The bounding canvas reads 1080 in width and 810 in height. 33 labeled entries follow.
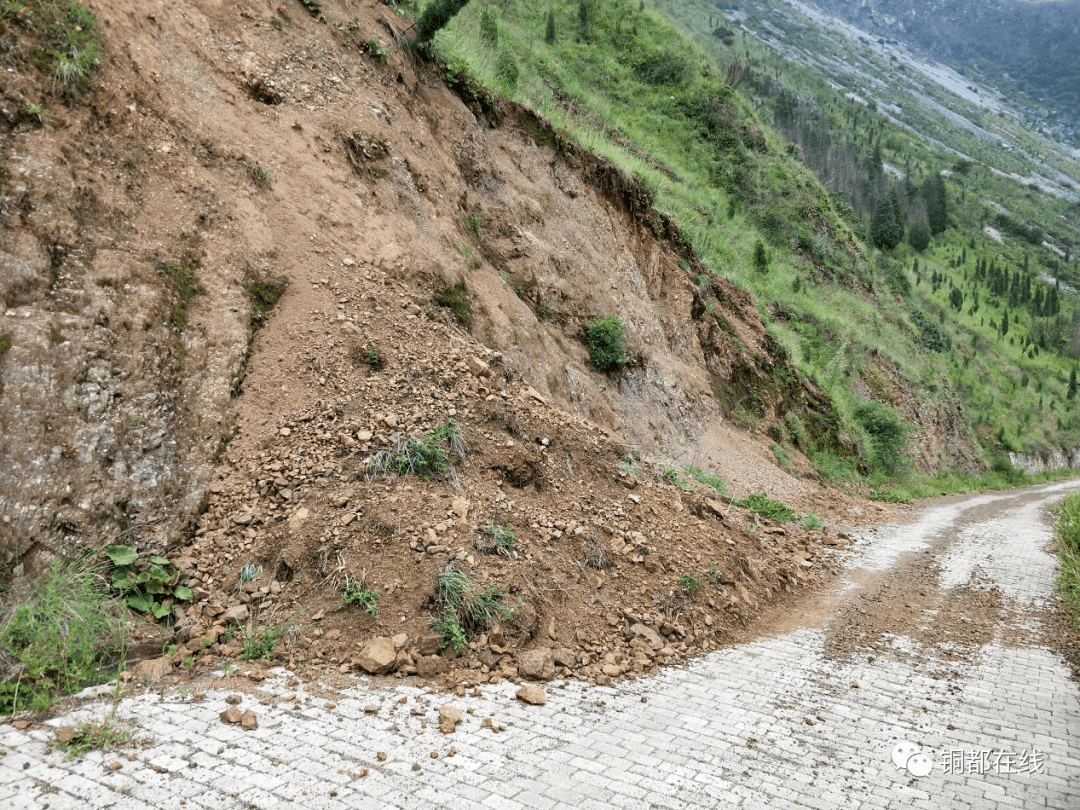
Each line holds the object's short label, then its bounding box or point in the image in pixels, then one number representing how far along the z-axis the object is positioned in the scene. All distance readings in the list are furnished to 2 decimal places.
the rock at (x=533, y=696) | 4.37
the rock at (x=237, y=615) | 4.70
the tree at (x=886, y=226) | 53.44
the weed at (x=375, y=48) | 9.66
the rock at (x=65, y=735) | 3.42
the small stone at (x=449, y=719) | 3.89
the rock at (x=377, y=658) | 4.48
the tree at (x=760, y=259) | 22.00
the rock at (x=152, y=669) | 4.18
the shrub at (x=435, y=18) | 9.85
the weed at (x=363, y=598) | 4.82
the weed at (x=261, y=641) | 4.50
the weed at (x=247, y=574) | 4.97
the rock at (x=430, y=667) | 4.56
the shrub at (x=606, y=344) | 11.52
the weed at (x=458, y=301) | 8.45
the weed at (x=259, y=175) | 7.27
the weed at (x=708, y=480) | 10.56
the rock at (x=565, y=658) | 4.96
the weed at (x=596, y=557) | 6.07
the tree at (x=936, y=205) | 74.93
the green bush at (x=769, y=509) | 9.93
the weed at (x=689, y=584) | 6.30
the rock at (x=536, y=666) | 4.74
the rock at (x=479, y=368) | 7.32
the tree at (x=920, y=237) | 69.06
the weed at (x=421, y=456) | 5.73
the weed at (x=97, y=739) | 3.39
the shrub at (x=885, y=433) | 18.64
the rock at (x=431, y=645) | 4.70
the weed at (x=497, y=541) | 5.49
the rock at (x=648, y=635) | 5.51
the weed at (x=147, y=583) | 4.68
